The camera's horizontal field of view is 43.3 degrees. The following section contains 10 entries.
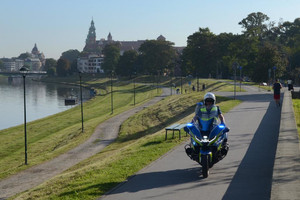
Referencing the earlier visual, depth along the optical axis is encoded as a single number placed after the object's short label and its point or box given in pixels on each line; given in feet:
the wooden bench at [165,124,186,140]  56.17
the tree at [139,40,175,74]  403.42
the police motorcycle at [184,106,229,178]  31.58
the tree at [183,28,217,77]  322.32
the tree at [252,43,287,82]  205.77
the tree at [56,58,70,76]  655.35
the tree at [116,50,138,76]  442.91
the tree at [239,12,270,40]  367.66
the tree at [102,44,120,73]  497.05
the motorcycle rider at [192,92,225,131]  33.26
